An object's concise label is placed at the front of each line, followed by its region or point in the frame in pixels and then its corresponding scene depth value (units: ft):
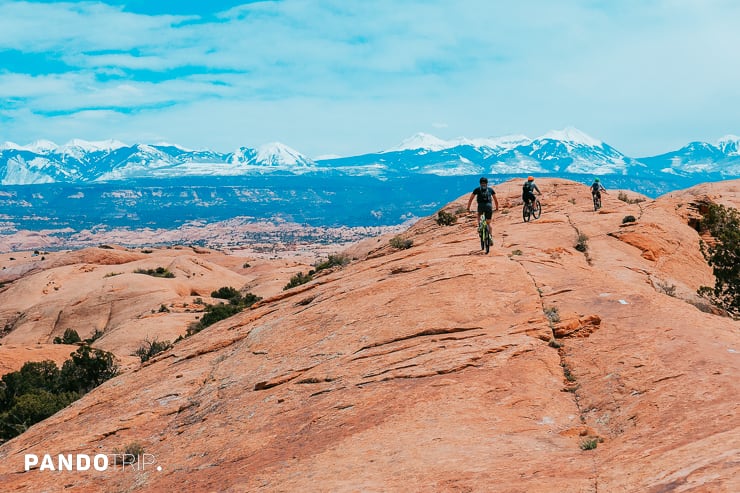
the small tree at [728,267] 77.00
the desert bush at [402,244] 102.32
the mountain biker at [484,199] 78.43
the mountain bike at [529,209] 106.01
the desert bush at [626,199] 143.84
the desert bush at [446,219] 125.26
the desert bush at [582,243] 84.43
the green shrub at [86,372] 102.83
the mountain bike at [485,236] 75.72
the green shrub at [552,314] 50.72
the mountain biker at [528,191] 104.37
